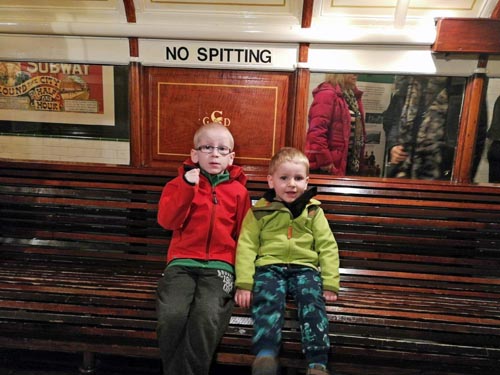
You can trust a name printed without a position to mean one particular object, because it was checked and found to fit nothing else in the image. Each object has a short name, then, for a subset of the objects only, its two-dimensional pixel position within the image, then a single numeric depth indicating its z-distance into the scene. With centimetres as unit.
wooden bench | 209
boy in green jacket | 216
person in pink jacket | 317
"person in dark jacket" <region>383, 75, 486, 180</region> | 312
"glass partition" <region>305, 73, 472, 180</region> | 314
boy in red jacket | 201
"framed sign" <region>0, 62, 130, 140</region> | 329
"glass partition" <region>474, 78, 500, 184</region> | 308
